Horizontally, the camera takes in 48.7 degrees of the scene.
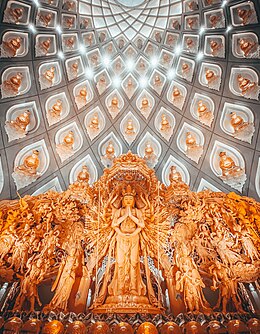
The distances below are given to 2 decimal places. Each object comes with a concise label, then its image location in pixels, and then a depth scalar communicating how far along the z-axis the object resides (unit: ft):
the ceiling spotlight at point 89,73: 51.52
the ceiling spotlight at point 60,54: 47.40
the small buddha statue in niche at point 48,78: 45.85
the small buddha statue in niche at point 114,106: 53.78
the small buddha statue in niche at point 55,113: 47.19
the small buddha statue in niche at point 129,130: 53.62
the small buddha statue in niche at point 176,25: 49.79
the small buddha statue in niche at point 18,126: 41.45
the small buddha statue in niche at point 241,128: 42.19
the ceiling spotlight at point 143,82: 54.90
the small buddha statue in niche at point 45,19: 43.61
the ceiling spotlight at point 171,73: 52.16
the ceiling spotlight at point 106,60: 53.20
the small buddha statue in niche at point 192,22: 47.60
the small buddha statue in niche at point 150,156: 51.24
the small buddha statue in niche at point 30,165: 42.50
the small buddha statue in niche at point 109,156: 50.62
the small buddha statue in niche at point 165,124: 52.34
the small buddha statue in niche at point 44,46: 44.75
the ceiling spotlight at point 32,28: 42.48
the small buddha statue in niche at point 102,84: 52.89
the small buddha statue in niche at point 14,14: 39.06
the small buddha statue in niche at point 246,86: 41.24
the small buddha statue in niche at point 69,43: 47.78
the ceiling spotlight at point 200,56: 48.13
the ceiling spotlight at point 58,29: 46.07
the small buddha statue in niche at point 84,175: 47.62
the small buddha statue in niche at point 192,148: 48.49
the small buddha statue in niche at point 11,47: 39.99
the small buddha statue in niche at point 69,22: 46.85
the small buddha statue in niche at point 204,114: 47.67
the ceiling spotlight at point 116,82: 54.54
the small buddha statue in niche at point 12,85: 41.09
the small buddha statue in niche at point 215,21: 44.28
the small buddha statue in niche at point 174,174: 47.50
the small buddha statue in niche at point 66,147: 47.78
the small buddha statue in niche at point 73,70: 49.26
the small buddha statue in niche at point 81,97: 50.34
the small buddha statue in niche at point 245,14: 39.22
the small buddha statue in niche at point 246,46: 39.81
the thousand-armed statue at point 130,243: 29.04
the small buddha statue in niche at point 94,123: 51.77
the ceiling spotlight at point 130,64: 55.21
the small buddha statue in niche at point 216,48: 44.99
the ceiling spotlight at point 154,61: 53.83
